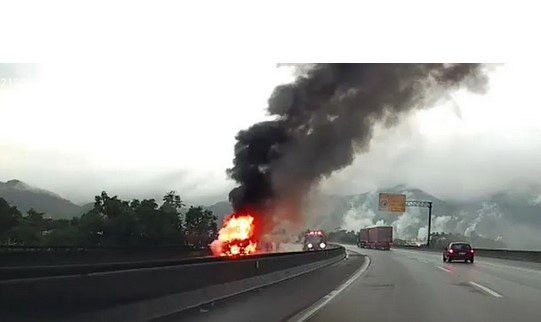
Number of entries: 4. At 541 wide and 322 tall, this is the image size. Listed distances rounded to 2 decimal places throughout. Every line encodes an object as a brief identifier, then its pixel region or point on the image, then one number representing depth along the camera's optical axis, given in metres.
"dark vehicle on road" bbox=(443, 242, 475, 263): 45.38
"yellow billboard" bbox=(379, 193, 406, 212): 77.06
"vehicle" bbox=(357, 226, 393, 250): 89.31
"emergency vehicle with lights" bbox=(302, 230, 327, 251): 59.69
